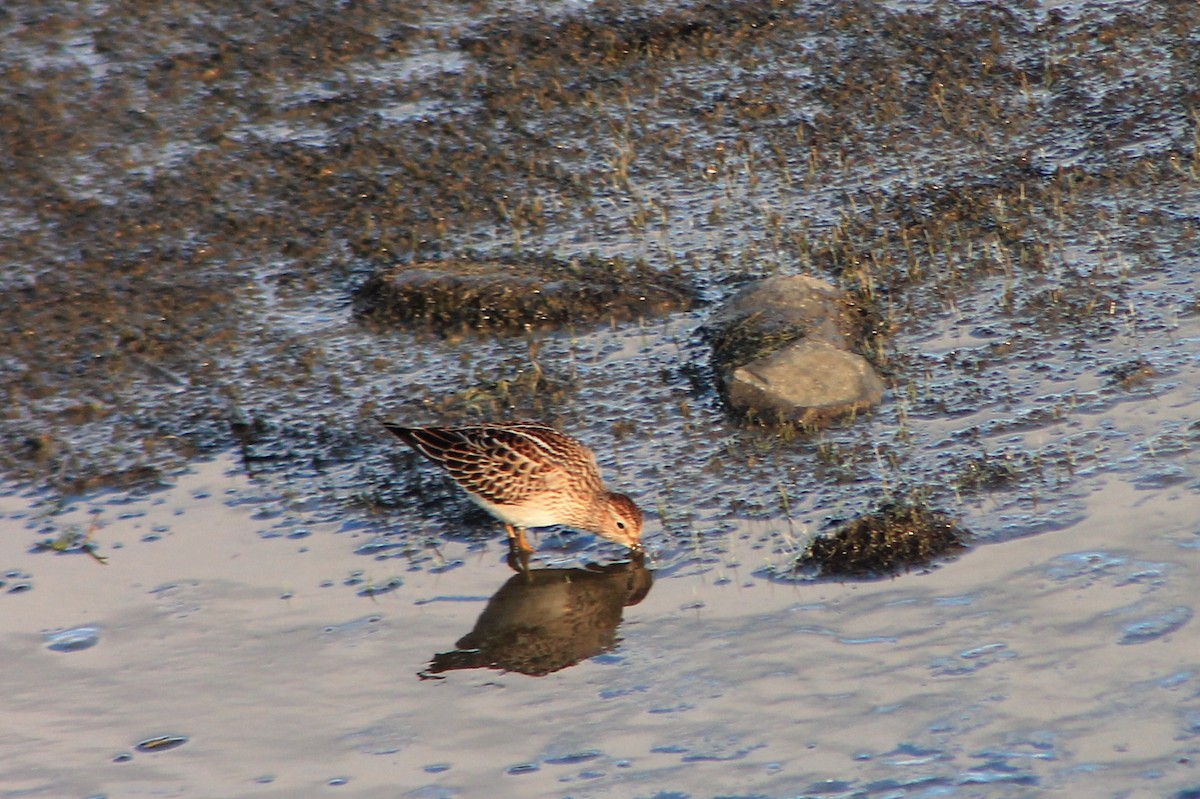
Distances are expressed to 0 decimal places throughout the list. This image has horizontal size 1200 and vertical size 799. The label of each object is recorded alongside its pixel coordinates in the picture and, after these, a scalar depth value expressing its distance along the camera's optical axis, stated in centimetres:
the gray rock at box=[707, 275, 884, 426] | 1955
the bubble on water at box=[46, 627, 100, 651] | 1641
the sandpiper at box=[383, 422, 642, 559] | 1708
